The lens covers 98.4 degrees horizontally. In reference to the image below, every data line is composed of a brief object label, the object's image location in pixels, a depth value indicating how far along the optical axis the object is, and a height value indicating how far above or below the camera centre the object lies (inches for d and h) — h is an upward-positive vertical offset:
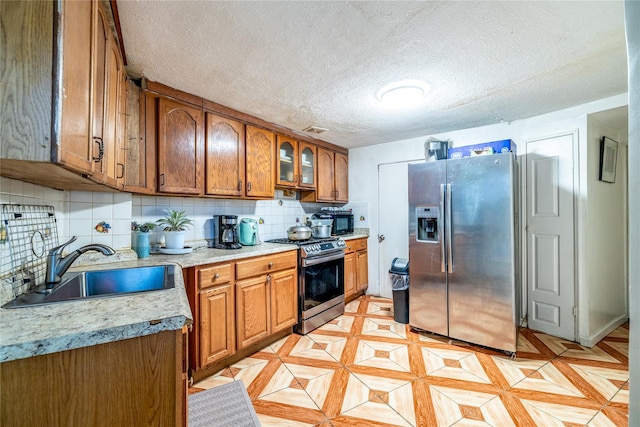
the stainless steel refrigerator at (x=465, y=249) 88.3 -11.9
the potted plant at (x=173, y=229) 83.5 -3.9
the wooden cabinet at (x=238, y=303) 74.2 -27.2
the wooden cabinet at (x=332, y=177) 141.9 +21.1
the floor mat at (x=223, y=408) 60.6 -45.1
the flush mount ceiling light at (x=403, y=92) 79.2 +37.4
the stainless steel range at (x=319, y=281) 104.7 -26.8
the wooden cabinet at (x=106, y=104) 45.0 +20.9
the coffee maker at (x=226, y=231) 101.3 -5.5
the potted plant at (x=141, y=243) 77.7 -7.5
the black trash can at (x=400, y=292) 114.5 -32.3
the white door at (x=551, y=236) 97.9 -7.9
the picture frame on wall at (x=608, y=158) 100.6 +20.7
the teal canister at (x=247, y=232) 104.3 -6.1
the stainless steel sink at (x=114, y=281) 52.6 -13.6
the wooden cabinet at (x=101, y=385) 28.9 -19.0
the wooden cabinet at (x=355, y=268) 135.1 -27.2
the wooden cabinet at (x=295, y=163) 120.1 +24.1
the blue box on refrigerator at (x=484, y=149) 93.9 +23.1
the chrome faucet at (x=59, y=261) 48.5 -8.0
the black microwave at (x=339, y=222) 137.9 -3.4
